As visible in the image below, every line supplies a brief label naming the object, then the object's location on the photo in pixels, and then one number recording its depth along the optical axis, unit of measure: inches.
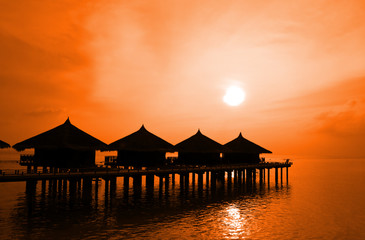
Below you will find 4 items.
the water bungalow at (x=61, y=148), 1233.4
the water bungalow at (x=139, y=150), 1446.9
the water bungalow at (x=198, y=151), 1728.6
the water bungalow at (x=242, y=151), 2027.6
